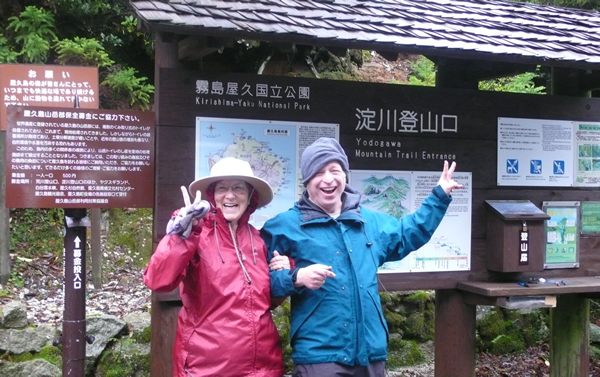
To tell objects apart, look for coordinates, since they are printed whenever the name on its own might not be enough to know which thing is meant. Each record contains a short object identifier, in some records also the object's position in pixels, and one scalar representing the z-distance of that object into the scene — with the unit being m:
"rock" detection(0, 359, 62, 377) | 5.34
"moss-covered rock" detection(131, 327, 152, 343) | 5.99
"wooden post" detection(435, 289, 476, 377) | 4.98
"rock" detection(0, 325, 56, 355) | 5.66
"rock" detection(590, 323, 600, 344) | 7.98
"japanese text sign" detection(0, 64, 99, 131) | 4.38
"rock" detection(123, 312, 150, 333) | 6.09
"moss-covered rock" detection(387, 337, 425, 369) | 7.32
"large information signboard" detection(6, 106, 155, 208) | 3.75
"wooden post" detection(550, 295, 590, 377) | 5.70
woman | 2.90
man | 3.20
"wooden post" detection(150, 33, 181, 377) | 4.07
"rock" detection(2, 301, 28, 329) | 5.86
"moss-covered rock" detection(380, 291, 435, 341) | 7.61
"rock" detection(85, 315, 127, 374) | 5.68
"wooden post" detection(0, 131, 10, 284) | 7.31
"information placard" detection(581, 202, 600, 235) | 5.23
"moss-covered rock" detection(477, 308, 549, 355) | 8.01
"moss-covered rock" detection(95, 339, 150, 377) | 5.70
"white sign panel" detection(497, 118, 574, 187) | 4.97
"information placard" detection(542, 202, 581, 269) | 5.07
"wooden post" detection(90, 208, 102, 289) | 7.05
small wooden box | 4.73
